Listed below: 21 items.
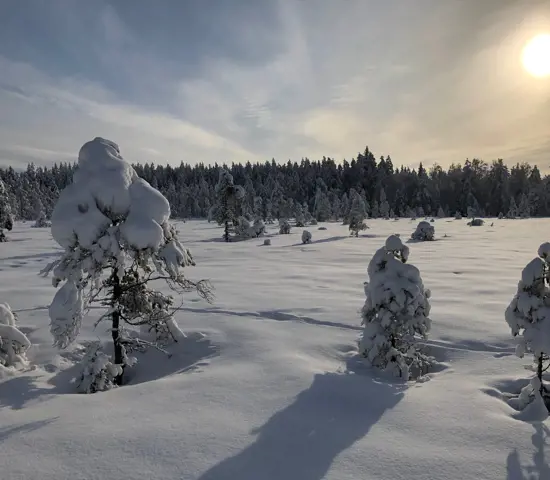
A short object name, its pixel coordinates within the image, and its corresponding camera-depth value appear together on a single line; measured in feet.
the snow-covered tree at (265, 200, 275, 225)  283.40
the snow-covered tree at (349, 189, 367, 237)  159.33
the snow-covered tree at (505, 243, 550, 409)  22.74
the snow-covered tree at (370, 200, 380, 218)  342.23
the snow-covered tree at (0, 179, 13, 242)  138.31
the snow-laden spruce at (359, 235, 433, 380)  27.96
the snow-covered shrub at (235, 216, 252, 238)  159.74
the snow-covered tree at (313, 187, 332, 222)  297.33
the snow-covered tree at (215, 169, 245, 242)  152.35
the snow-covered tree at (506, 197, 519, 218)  286.07
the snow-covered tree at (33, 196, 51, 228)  235.22
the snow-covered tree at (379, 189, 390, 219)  329.31
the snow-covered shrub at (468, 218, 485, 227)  197.47
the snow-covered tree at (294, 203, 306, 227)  236.41
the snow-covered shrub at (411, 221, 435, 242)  141.90
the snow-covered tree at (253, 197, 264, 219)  322.40
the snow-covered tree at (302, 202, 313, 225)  257.01
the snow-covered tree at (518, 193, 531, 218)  289.74
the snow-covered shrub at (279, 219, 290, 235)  180.04
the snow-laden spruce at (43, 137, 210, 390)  25.16
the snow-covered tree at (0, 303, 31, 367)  28.94
